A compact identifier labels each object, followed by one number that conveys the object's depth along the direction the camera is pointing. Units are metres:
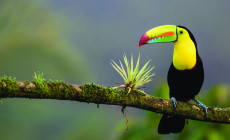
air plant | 6.24
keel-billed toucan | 7.54
